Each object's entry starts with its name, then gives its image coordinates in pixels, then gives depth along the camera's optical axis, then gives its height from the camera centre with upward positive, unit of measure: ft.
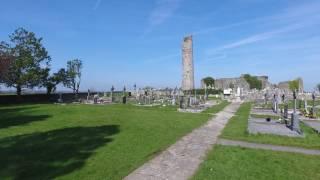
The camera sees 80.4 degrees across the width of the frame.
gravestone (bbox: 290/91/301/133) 29.01 -4.45
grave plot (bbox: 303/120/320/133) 31.55 -5.57
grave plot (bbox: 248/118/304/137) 27.12 -5.36
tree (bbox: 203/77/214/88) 171.14 +11.96
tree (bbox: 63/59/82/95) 88.42 +9.21
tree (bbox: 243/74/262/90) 182.40 +12.02
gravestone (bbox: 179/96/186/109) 54.78 -3.02
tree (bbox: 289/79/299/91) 132.28 +7.54
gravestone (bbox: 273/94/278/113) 49.51 -3.12
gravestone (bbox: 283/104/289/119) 35.45 -3.81
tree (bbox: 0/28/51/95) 64.48 +11.11
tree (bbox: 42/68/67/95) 71.92 +5.21
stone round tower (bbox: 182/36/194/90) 91.10 +12.84
